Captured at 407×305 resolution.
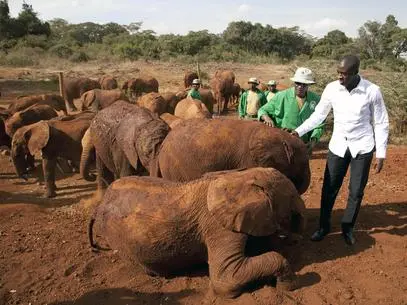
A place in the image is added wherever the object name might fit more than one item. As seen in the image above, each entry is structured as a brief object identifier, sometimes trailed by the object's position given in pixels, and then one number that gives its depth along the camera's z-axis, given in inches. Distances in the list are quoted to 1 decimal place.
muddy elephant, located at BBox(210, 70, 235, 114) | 765.3
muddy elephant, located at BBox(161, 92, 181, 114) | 599.3
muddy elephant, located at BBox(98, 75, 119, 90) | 852.6
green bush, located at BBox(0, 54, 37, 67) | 1418.6
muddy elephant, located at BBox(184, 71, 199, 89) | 906.7
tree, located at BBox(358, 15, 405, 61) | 1744.6
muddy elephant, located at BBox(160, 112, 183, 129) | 372.0
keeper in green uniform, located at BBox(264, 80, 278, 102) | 496.4
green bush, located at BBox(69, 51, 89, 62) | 1525.6
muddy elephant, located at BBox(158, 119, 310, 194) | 221.5
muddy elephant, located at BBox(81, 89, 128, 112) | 637.3
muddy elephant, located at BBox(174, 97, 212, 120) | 408.4
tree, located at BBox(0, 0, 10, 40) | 1708.7
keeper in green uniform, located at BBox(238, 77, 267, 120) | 456.8
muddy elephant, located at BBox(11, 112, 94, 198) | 365.2
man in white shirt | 199.9
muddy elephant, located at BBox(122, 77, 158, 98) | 853.8
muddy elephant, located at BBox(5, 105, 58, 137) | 438.0
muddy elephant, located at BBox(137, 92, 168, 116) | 558.4
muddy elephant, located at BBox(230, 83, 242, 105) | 799.1
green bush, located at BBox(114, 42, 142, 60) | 1582.2
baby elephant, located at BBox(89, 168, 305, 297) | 178.5
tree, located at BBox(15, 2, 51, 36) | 1821.5
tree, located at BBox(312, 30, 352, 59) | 1779.7
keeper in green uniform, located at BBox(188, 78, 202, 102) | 518.0
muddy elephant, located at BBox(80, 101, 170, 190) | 273.0
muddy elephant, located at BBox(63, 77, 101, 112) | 817.5
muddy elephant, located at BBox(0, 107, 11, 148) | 446.3
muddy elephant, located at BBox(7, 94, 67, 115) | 541.0
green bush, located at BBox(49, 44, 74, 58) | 1581.0
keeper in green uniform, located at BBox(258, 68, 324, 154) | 239.6
